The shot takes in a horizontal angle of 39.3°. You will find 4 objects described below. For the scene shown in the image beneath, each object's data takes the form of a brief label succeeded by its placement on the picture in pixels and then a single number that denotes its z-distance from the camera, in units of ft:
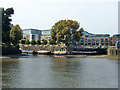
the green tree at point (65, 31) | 313.07
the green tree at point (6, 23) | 253.22
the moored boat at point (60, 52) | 292.49
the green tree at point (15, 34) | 259.80
